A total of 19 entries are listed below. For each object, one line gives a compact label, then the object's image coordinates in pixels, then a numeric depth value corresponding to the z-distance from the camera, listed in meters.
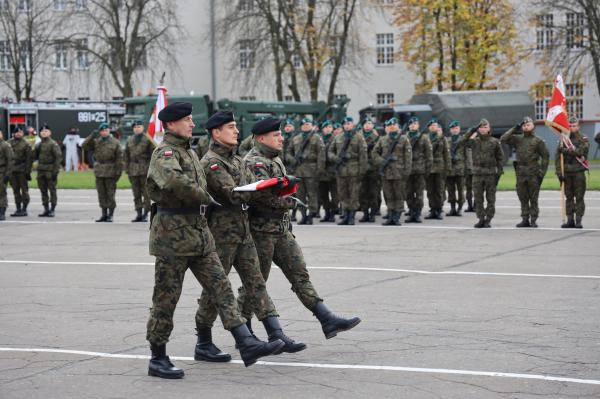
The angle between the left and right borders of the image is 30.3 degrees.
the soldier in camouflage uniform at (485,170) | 19.38
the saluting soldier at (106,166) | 22.25
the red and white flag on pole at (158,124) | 20.11
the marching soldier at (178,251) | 7.82
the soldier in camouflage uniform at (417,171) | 21.36
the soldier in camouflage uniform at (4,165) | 23.48
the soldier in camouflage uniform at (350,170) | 20.86
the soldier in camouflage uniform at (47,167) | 24.09
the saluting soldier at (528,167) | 19.09
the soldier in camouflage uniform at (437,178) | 22.02
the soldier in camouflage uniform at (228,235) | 8.38
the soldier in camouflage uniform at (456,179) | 22.86
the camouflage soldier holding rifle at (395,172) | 20.61
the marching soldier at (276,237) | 8.80
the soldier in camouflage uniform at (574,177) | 18.70
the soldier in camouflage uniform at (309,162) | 21.67
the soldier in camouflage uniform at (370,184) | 21.66
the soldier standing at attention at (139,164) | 22.00
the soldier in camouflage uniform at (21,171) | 24.52
